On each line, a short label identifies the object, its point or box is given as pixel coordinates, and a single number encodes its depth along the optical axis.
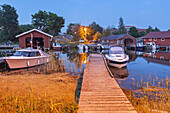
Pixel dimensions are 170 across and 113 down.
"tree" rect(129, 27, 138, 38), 68.81
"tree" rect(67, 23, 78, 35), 87.95
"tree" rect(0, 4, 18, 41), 47.81
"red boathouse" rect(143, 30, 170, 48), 44.19
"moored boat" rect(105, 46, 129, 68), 15.20
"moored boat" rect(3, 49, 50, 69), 13.79
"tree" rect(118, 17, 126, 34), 87.14
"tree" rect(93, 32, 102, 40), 67.56
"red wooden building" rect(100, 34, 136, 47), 48.28
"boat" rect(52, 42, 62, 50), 40.66
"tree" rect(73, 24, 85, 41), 60.94
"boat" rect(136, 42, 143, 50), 46.95
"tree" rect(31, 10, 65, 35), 53.88
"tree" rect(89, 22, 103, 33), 81.04
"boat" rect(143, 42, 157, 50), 45.34
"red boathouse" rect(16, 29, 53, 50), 34.99
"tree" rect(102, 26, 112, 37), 67.97
